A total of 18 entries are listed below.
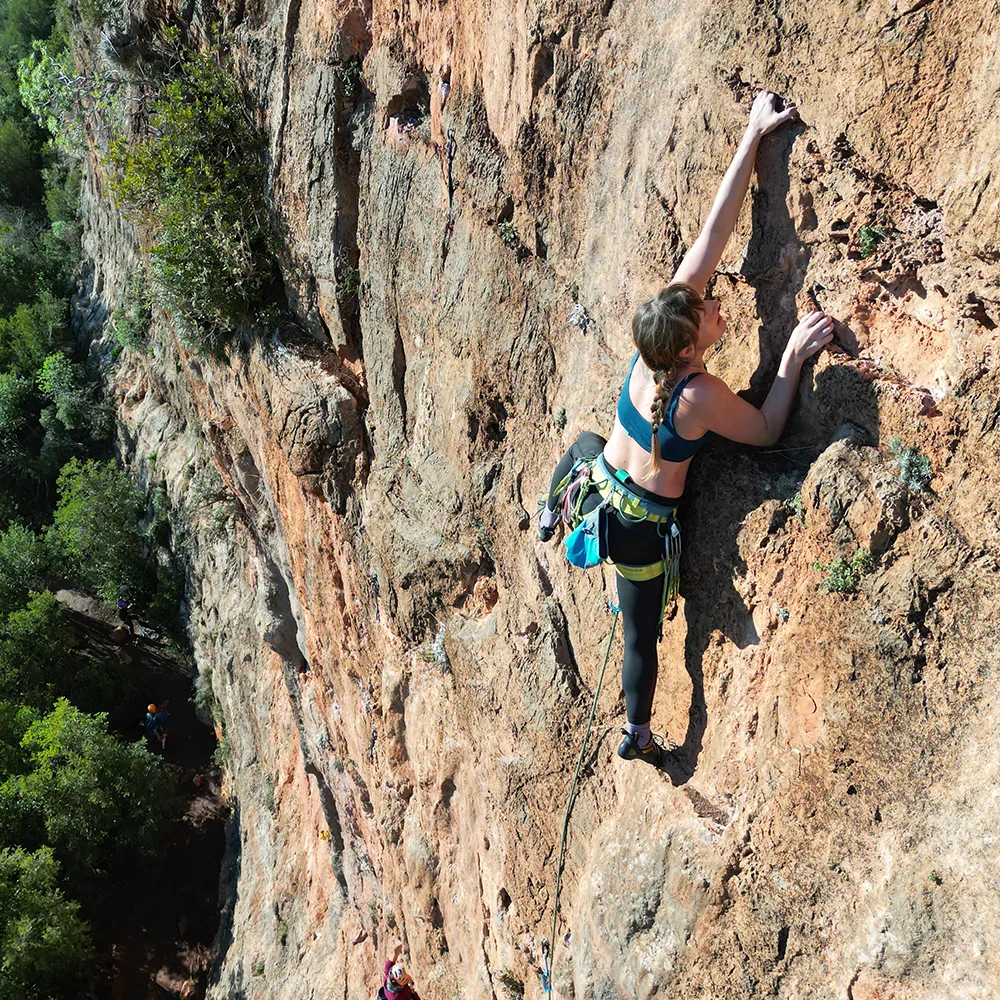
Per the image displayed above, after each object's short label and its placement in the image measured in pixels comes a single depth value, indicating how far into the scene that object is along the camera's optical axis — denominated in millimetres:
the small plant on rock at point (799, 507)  3605
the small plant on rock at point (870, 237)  3371
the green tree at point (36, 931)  13086
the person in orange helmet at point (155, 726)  18312
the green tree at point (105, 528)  18859
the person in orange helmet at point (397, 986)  8391
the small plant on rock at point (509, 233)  5355
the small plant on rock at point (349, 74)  6836
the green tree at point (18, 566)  20047
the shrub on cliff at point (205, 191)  8109
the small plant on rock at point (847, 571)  3359
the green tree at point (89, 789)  15258
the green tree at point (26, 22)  30078
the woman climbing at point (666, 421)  3416
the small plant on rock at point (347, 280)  7375
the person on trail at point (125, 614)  19767
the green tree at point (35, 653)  17906
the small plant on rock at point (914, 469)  3227
